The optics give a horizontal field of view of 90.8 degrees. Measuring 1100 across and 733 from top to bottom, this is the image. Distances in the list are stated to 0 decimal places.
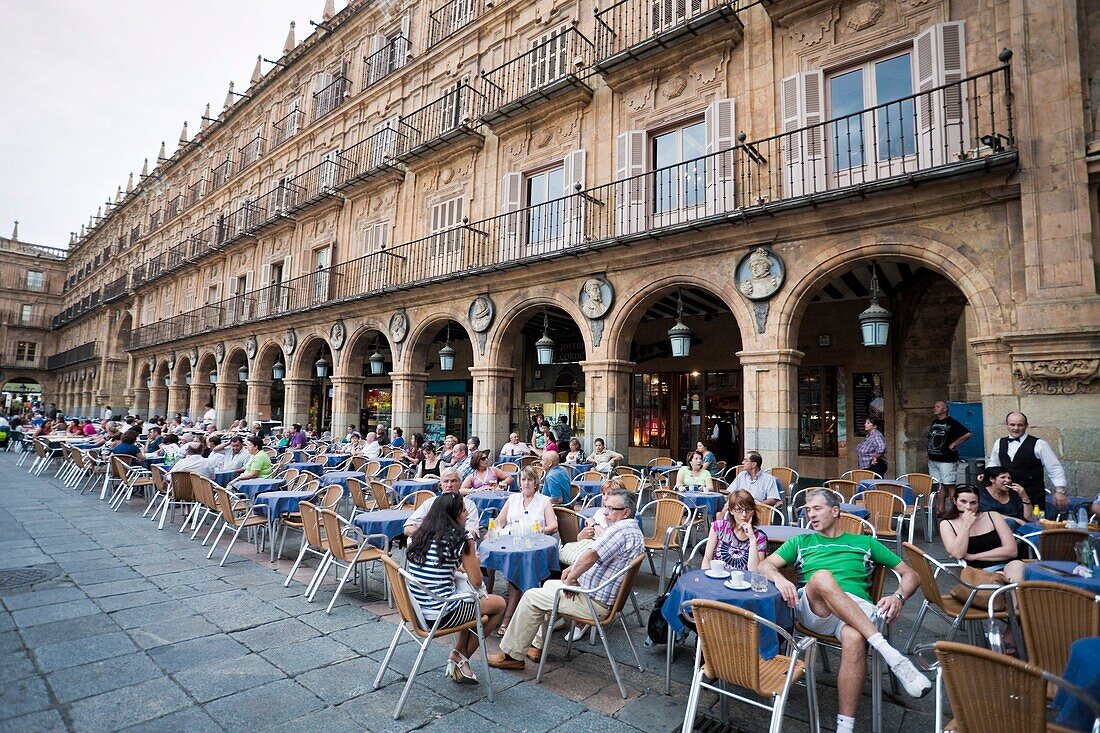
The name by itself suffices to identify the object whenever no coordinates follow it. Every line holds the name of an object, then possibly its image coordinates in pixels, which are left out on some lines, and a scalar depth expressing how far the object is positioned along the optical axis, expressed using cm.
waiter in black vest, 531
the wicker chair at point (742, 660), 243
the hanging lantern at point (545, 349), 1116
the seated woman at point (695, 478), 707
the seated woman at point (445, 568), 331
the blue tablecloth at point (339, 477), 793
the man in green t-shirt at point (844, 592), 271
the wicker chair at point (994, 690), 180
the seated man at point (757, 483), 633
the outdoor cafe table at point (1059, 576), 295
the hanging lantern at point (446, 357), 1309
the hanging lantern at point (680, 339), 939
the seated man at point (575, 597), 355
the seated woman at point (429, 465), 867
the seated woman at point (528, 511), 488
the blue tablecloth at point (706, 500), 647
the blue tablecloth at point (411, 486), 756
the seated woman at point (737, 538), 371
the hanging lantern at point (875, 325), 740
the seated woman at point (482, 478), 704
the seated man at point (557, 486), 649
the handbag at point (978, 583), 348
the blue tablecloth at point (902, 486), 679
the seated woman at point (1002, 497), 472
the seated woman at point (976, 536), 386
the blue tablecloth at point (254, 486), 695
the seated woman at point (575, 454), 962
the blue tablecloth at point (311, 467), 920
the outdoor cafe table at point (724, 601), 295
